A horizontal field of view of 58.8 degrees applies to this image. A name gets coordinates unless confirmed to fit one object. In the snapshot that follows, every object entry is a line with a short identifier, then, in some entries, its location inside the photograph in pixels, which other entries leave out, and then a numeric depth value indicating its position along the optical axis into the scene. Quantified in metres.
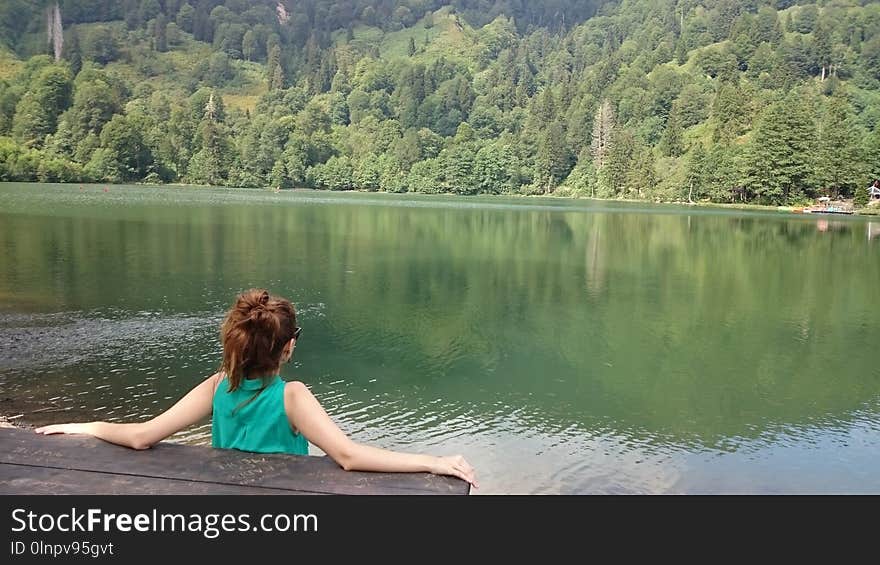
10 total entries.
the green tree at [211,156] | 147.00
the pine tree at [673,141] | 136.75
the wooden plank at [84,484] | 3.08
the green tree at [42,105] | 139.12
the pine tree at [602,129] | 163.25
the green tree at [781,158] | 102.50
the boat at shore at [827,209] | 92.31
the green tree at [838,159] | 100.56
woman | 3.48
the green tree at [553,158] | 157.88
